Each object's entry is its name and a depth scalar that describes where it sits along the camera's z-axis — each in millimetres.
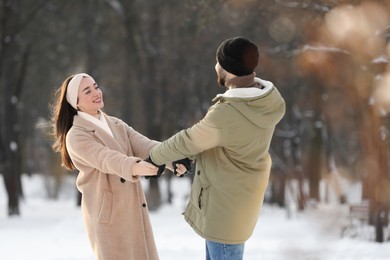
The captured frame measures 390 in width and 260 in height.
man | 9445
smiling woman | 10758
